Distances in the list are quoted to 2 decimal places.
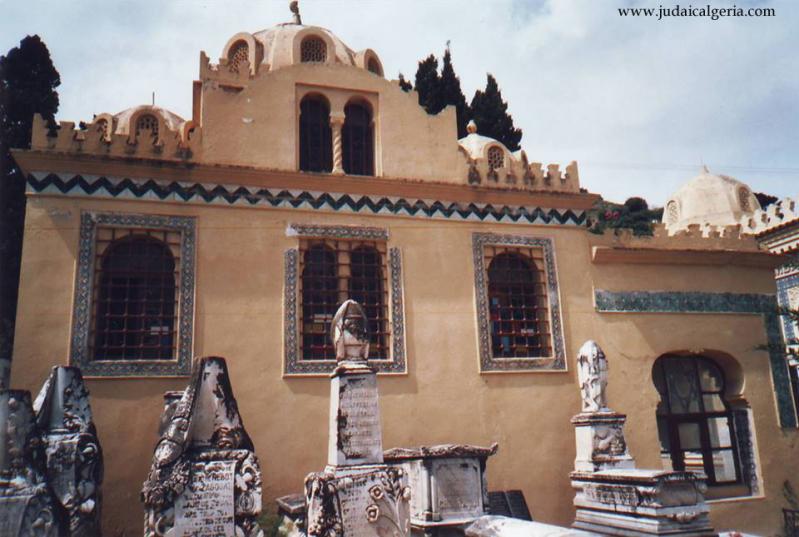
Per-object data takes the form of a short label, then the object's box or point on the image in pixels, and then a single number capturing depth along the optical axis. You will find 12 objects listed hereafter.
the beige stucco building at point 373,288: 9.26
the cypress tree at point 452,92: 22.62
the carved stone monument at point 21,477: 6.29
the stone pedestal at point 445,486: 8.15
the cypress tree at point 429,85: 22.92
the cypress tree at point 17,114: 13.91
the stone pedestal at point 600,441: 9.91
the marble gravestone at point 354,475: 6.32
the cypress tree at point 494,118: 22.53
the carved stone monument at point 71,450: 6.84
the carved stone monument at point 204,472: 6.35
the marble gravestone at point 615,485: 7.61
